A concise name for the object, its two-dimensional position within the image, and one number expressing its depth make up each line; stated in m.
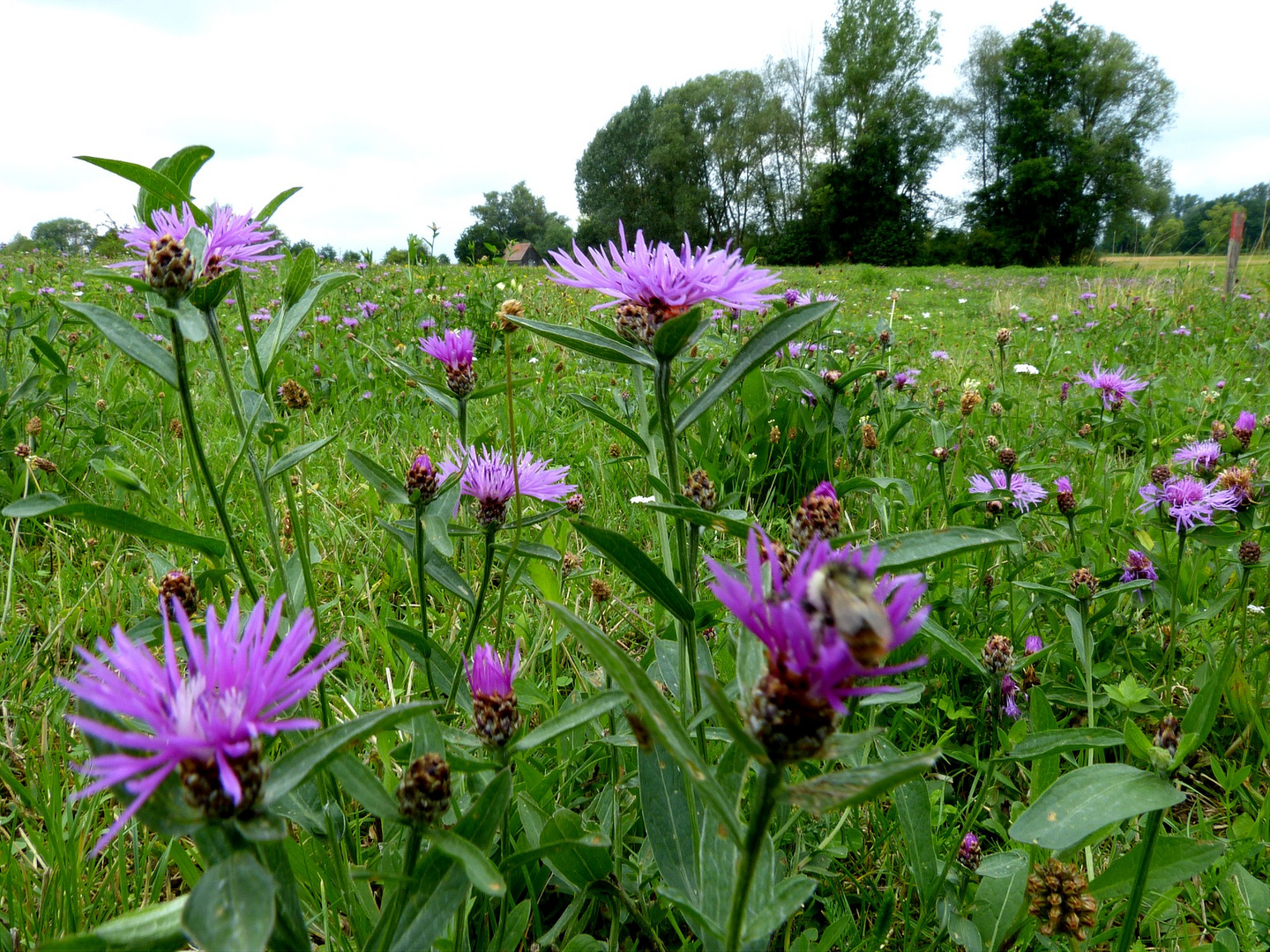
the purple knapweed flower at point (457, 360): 0.36
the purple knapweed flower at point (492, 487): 0.32
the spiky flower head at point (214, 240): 0.25
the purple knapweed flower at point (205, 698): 0.15
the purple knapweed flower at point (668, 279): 0.26
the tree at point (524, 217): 31.65
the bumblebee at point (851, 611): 0.15
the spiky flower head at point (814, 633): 0.15
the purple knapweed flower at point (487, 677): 0.25
